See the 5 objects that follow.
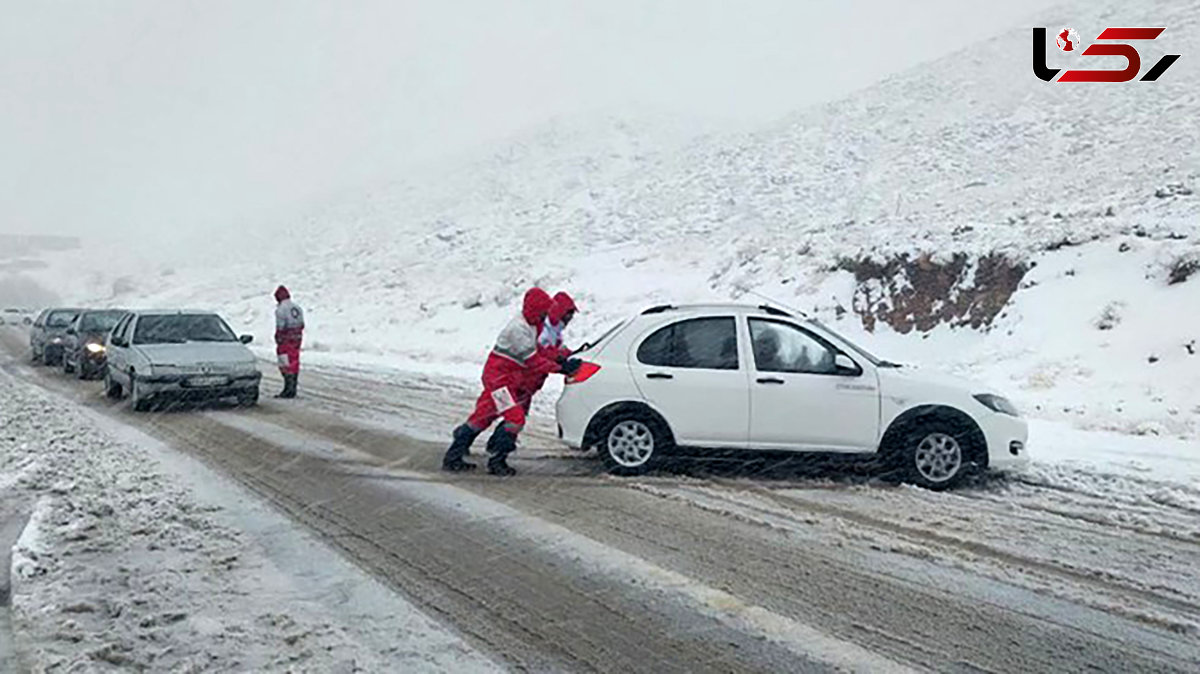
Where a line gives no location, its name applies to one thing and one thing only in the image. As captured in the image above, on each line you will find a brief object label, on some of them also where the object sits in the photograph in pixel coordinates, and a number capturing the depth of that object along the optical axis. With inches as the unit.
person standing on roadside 570.6
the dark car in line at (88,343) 715.4
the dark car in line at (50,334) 842.2
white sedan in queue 492.1
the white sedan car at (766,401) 304.2
